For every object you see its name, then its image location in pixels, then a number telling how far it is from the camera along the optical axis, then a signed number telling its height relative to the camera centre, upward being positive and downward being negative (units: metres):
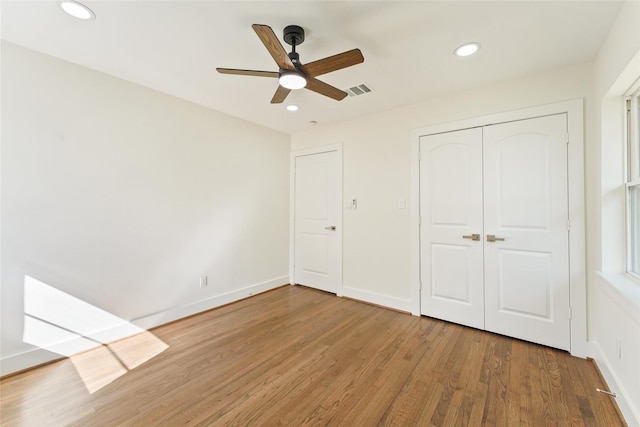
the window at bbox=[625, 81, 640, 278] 1.85 +0.27
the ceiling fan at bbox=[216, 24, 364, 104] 1.67 +1.04
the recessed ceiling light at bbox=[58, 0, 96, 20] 1.64 +1.32
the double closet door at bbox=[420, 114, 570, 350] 2.36 -0.11
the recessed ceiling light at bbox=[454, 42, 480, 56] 2.03 +1.33
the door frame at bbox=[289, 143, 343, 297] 4.22 +0.33
